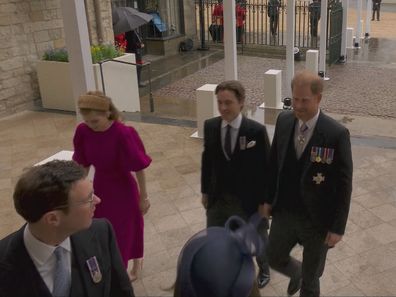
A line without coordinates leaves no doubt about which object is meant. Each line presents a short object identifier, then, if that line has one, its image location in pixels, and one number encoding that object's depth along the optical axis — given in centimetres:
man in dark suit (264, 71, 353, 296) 286
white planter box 914
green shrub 901
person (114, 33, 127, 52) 1143
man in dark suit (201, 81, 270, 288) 322
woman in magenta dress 332
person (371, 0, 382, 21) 2175
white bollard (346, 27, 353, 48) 1509
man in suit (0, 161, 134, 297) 173
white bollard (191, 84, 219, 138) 701
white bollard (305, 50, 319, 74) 991
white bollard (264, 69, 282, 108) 852
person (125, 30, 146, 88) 1203
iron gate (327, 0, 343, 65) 1246
